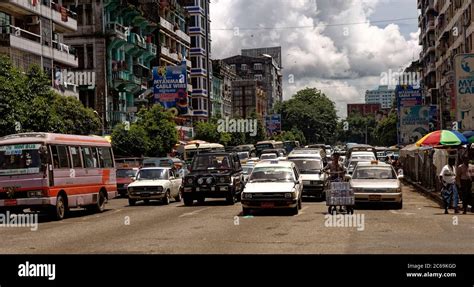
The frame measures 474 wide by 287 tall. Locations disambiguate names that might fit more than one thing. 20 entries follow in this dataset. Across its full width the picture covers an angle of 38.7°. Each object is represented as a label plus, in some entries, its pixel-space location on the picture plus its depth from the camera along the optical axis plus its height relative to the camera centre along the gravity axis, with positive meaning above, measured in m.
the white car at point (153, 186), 29.16 -2.03
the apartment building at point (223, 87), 108.69 +8.71
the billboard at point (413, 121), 63.09 +1.26
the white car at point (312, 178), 29.11 -1.83
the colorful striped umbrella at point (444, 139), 28.41 -0.23
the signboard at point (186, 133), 76.96 +0.65
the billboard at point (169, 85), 61.28 +4.94
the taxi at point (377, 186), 24.25 -1.86
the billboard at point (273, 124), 133.62 +2.53
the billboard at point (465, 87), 32.47 +2.21
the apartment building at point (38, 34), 39.31 +6.71
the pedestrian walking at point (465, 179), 22.08 -1.51
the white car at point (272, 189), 21.62 -1.70
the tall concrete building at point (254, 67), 170.50 +17.89
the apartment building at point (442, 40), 61.94 +10.78
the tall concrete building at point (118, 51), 59.25 +8.47
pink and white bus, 21.31 -1.04
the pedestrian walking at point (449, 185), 21.96 -1.69
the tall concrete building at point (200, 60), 92.38 +11.01
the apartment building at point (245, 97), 144.12 +8.74
